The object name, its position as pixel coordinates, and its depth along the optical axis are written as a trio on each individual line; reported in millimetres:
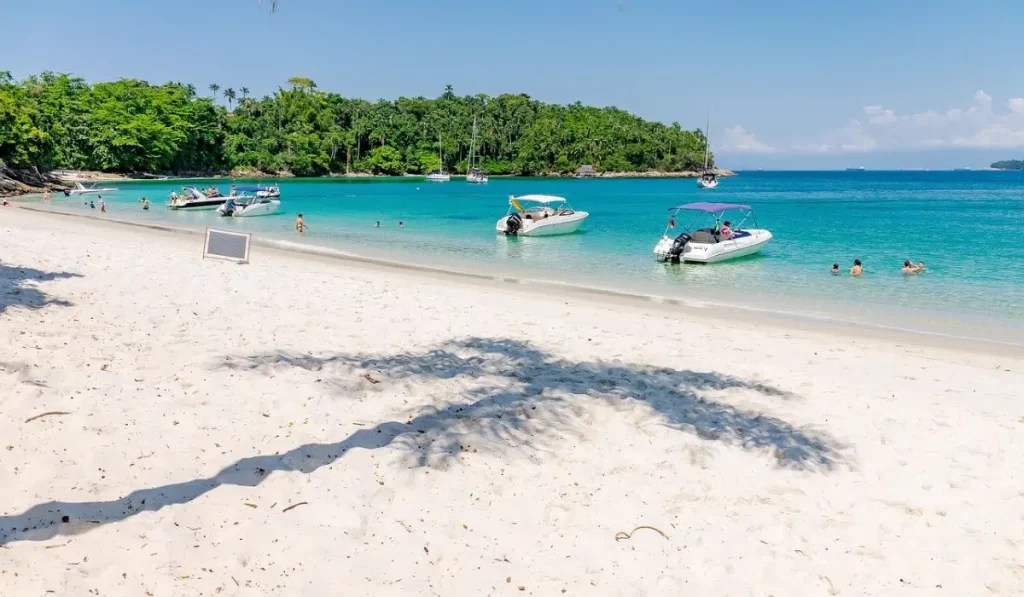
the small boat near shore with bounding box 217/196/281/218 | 41406
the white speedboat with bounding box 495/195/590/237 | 34156
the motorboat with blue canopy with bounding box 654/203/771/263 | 25094
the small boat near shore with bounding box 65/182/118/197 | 55778
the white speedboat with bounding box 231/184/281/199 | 42712
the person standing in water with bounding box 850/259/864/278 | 22094
